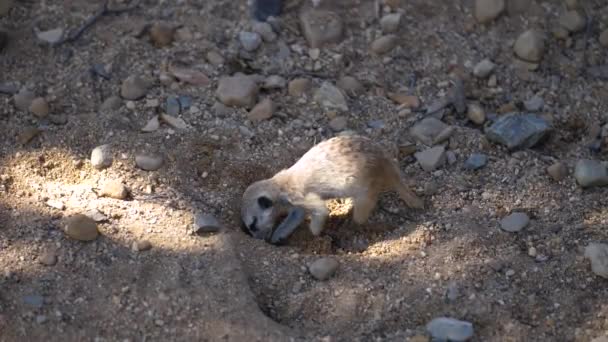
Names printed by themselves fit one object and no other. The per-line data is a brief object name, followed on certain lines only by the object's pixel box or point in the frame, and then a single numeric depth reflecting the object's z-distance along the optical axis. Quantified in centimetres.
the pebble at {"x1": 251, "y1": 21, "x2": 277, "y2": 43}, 1083
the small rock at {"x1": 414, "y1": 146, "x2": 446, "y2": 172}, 970
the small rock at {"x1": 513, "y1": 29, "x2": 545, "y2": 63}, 1087
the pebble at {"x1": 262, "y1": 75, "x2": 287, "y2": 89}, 1032
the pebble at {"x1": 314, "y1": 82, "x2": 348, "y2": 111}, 1028
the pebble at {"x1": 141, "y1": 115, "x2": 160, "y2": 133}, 978
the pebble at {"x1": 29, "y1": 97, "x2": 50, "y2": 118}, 985
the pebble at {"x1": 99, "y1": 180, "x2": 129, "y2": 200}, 896
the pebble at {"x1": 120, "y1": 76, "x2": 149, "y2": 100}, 1010
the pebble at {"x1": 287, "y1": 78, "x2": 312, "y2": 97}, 1036
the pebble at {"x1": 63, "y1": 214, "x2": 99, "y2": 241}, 827
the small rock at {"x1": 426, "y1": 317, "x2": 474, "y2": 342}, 757
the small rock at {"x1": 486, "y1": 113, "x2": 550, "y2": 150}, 984
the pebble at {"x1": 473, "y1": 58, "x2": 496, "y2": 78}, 1075
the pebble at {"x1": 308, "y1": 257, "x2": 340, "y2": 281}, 827
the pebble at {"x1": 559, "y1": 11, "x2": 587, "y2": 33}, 1121
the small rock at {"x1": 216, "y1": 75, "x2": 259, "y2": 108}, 1008
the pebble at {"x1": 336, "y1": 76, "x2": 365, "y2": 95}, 1046
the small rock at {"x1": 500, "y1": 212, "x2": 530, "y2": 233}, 877
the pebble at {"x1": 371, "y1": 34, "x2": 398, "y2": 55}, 1086
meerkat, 903
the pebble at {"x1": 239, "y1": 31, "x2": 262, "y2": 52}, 1070
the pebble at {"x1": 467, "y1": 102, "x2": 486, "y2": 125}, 1025
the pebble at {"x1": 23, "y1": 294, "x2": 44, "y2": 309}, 768
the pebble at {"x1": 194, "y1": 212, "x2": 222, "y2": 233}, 860
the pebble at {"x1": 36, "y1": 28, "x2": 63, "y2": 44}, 1069
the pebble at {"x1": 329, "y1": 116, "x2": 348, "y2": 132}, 1009
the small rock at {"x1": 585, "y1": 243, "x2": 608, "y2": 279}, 814
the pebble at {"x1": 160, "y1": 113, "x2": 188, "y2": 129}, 984
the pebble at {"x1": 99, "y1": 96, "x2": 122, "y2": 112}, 999
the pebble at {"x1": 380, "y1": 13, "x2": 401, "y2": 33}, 1102
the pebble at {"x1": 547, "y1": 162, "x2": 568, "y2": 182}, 941
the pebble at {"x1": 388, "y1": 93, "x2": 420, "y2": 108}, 1041
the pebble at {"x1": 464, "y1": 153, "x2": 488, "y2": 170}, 969
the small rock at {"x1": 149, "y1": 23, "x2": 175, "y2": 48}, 1070
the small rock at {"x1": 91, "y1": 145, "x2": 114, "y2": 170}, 931
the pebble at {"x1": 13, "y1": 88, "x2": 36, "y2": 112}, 995
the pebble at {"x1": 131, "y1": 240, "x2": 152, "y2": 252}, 830
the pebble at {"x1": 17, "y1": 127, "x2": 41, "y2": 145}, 954
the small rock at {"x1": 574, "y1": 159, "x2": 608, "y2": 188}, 924
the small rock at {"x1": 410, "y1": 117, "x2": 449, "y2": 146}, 1002
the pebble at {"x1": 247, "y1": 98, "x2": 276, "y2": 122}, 1000
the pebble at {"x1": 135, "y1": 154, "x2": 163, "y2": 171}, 934
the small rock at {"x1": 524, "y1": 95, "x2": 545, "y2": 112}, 1044
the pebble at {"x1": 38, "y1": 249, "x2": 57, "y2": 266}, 808
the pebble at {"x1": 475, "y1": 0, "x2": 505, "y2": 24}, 1120
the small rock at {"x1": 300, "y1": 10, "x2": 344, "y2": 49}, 1085
